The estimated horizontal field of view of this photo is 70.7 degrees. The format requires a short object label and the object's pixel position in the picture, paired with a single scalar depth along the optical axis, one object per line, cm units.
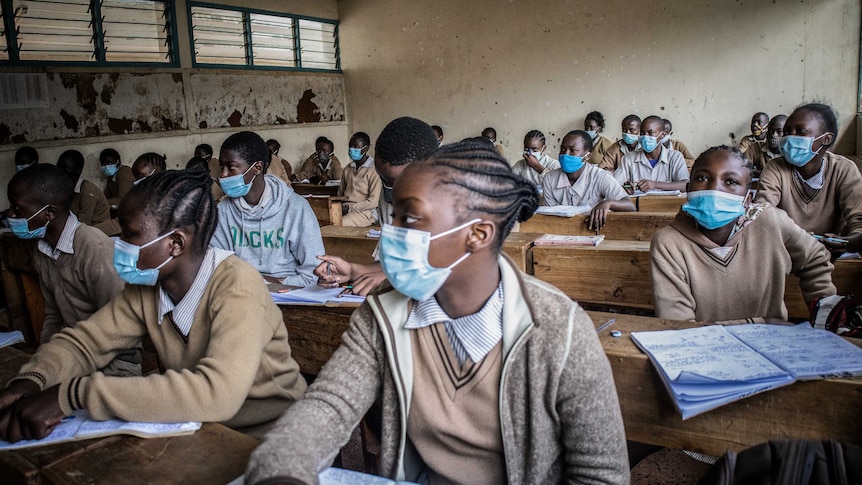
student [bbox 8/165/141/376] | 213
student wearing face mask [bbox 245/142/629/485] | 103
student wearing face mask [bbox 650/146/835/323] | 191
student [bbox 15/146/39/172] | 663
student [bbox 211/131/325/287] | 258
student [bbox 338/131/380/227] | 529
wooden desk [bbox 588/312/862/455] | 117
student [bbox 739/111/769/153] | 731
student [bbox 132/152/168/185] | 560
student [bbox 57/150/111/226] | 552
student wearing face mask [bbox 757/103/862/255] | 294
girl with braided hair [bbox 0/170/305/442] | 123
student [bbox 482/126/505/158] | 920
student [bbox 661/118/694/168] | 768
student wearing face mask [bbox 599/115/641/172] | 631
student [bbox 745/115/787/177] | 594
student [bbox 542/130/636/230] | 424
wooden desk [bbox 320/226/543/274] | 255
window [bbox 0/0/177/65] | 682
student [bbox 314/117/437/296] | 211
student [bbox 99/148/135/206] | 698
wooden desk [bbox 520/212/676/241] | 321
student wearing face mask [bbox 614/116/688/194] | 546
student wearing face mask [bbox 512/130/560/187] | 545
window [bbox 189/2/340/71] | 865
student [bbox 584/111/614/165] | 805
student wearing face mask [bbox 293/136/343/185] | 817
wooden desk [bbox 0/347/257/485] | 108
